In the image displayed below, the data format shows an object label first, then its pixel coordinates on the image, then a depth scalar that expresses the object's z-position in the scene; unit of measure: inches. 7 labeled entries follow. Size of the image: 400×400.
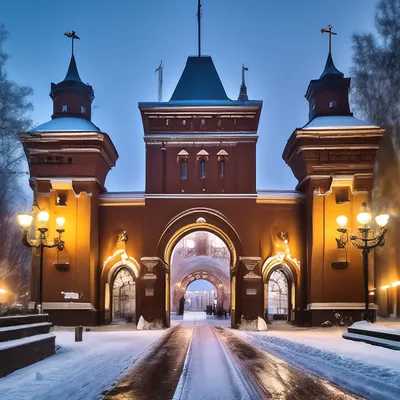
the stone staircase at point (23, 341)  426.6
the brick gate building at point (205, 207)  1115.9
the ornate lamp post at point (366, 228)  753.6
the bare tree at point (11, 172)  1286.9
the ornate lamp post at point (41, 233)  744.7
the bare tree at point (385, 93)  1310.3
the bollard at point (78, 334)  732.7
